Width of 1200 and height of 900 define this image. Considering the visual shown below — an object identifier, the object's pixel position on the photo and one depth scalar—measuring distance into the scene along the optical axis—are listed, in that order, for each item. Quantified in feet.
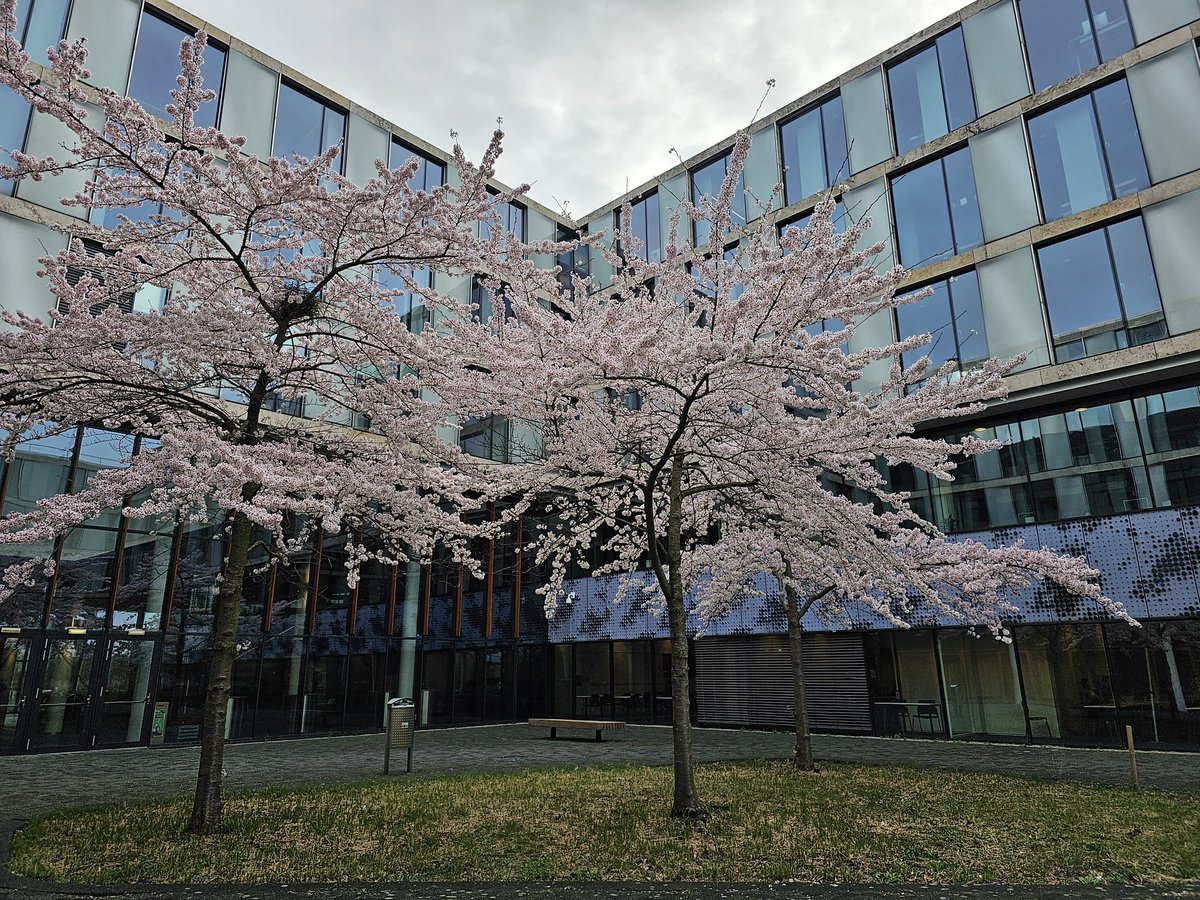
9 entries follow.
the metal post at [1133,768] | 35.47
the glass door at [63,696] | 54.80
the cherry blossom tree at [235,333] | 25.27
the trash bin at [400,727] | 42.47
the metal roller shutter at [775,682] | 68.18
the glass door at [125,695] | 57.86
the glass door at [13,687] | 53.21
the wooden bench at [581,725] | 61.36
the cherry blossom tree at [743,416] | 26.21
